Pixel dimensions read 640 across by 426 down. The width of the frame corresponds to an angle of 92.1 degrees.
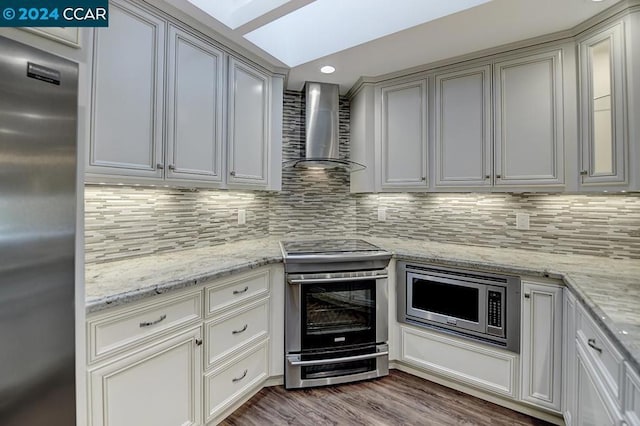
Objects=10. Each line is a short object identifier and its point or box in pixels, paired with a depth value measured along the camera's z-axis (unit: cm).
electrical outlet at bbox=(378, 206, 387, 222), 301
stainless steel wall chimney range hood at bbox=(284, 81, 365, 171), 283
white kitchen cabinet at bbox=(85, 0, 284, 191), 148
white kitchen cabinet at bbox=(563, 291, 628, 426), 95
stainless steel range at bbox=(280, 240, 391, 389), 211
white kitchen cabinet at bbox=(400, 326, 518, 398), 190
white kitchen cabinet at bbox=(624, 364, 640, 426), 81
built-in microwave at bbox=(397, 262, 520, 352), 188
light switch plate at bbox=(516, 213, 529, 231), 231
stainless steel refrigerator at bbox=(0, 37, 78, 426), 84
